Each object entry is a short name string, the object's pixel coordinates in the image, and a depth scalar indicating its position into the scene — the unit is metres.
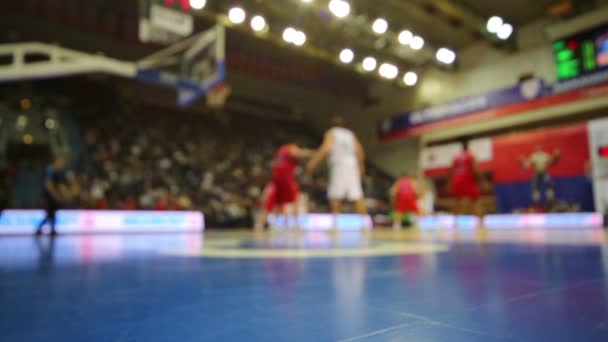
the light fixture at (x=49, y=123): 12.13
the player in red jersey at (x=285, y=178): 6.24
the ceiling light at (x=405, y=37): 11.55
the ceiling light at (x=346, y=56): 12.80
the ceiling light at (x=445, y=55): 11.63
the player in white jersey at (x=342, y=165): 5.48
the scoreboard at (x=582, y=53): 9.61
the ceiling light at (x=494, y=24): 10.48
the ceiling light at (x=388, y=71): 13.46
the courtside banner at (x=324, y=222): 11.49
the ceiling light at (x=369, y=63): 13.16
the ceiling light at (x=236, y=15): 10.56
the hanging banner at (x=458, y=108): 11.80
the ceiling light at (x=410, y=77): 14.24
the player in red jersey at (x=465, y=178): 6.46
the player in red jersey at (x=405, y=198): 9.02
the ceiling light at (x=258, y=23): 10.94
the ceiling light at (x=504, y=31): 10.53
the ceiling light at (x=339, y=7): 10.21
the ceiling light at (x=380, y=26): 11.00
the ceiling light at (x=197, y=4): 8.95
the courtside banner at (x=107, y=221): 8.02
